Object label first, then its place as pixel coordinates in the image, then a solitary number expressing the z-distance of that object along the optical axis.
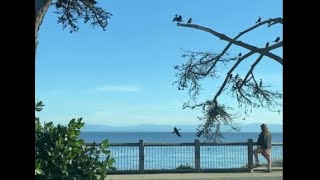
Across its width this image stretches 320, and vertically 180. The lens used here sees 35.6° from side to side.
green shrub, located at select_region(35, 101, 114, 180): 3.80
